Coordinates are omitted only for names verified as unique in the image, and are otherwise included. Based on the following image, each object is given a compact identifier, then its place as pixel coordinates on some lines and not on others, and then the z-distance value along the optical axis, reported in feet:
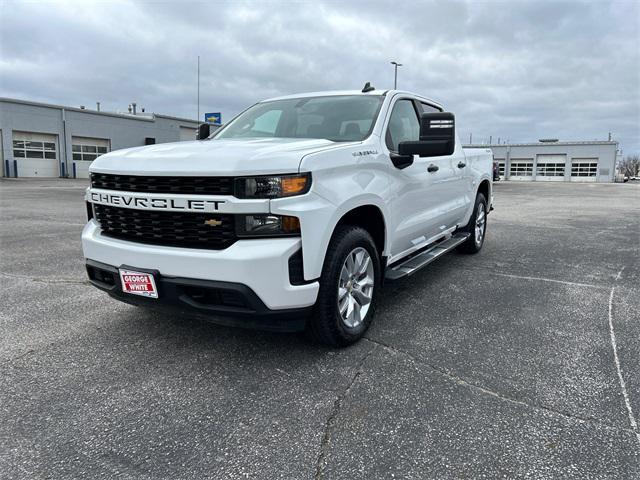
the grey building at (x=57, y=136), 108.88
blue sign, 91.21
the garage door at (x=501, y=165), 217.15
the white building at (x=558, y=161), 196.24
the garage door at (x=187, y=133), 154.10
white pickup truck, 9.09
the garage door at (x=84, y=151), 122.42
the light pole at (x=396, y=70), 107.87
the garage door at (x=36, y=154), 111.45
